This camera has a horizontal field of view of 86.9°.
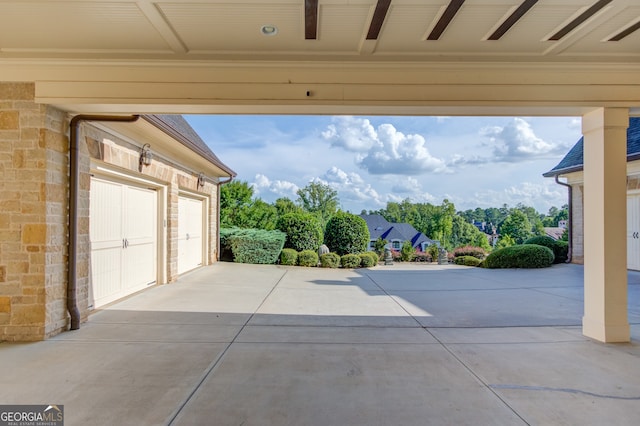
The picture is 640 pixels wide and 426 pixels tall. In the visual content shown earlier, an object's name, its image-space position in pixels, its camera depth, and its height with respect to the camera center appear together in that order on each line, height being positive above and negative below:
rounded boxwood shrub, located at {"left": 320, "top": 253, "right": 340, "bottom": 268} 12.99 -1.75
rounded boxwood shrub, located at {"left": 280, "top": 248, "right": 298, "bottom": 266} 12.99 -1.63
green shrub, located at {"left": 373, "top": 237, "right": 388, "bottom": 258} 20.46 -1.85
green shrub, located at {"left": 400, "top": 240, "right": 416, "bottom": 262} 20.11 -2.31
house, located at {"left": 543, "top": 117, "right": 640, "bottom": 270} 10.32 +0.88
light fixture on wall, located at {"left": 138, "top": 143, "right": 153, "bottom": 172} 6.79 +1.20
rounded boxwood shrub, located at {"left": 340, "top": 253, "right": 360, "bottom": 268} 13.41 -1.83
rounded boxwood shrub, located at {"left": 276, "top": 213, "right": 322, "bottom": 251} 13.85 -0.66
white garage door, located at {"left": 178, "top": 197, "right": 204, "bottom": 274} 9.66 -0.57
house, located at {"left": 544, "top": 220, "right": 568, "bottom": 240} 44.78 -2.20
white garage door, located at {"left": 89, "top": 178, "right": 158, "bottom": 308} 5.84 -0.48
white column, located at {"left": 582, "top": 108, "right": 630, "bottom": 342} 4.41 -0.18
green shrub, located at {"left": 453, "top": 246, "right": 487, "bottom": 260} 17.78 -1.98
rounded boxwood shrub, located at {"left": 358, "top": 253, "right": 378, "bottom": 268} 13.71 -1.84
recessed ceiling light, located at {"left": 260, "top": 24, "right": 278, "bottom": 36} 3.73 +2.08
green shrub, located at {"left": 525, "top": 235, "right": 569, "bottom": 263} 13.09 -1.23
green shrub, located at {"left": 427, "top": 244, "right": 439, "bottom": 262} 20.72 -2.32
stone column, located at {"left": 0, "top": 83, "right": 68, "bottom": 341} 4.34 -0.02
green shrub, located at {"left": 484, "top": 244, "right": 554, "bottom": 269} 11.84 -1.48
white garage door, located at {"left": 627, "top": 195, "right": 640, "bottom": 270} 10.38 -0.50
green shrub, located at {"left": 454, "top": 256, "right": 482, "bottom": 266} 14.66 -2.03
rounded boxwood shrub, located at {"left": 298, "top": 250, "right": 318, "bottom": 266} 13.01 -1.67
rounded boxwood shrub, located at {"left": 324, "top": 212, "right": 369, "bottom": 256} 14.53 -0.87
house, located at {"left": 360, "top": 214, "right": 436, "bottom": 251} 42.62 -2.35
